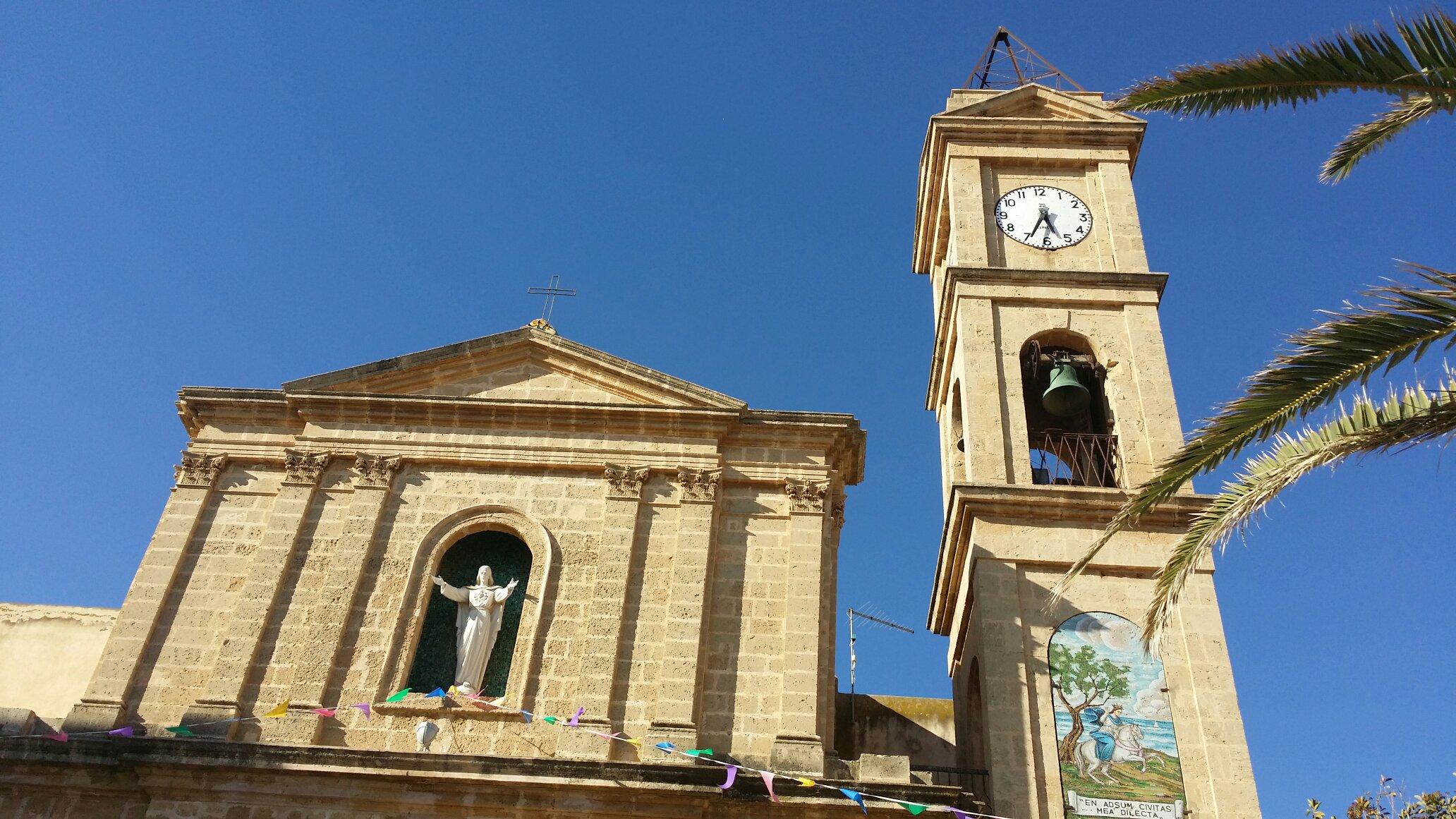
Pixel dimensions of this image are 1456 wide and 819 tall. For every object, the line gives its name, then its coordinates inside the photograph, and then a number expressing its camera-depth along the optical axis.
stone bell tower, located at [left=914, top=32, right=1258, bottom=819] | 13.55
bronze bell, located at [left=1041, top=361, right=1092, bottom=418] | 16.98
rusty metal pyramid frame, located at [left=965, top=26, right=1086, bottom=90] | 22.70
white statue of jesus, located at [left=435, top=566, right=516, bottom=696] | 14.55
